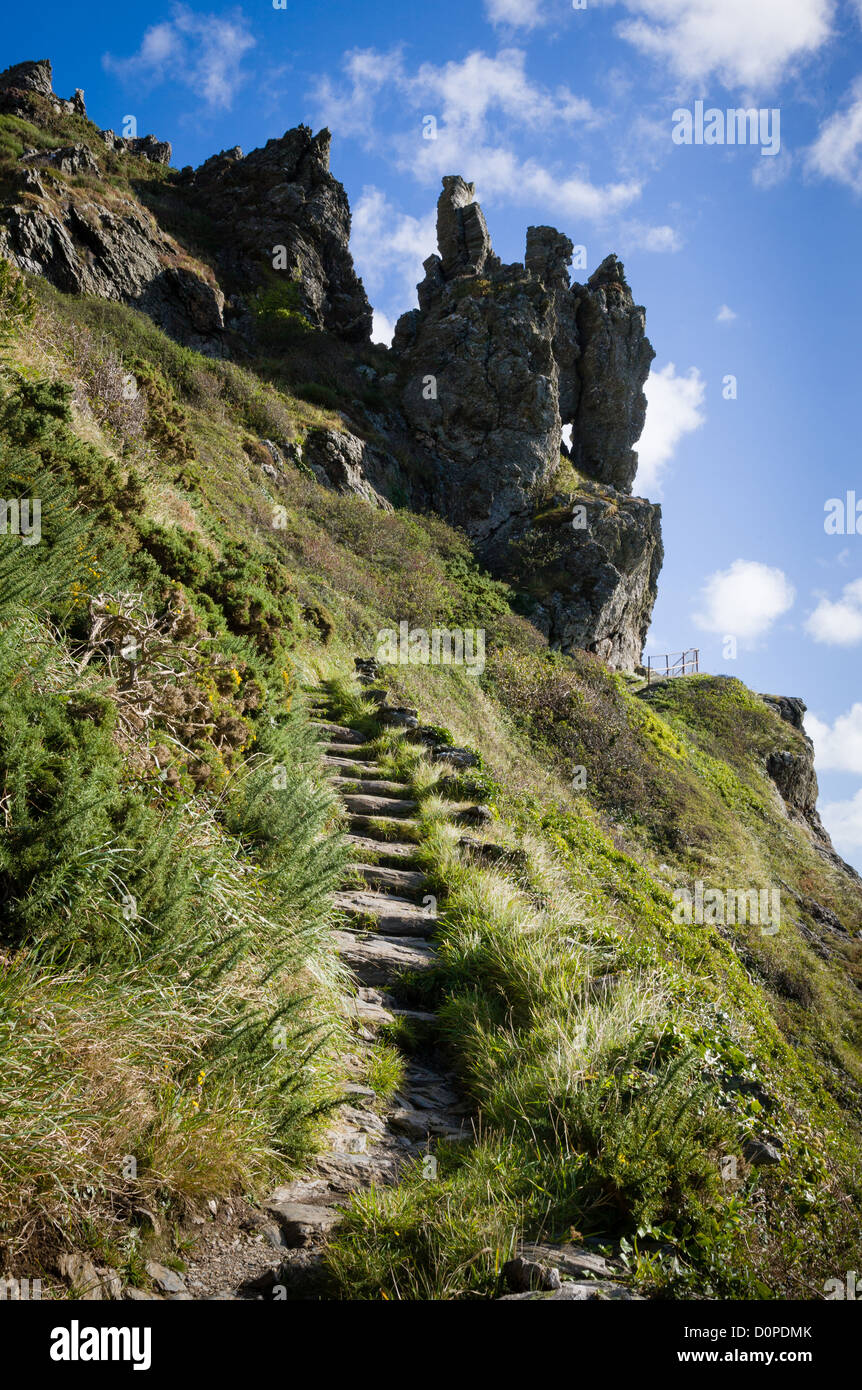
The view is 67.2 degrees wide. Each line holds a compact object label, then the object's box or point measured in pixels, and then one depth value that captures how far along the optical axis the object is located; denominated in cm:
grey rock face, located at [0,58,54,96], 3122
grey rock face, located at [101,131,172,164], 3872
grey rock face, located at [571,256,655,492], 3572
